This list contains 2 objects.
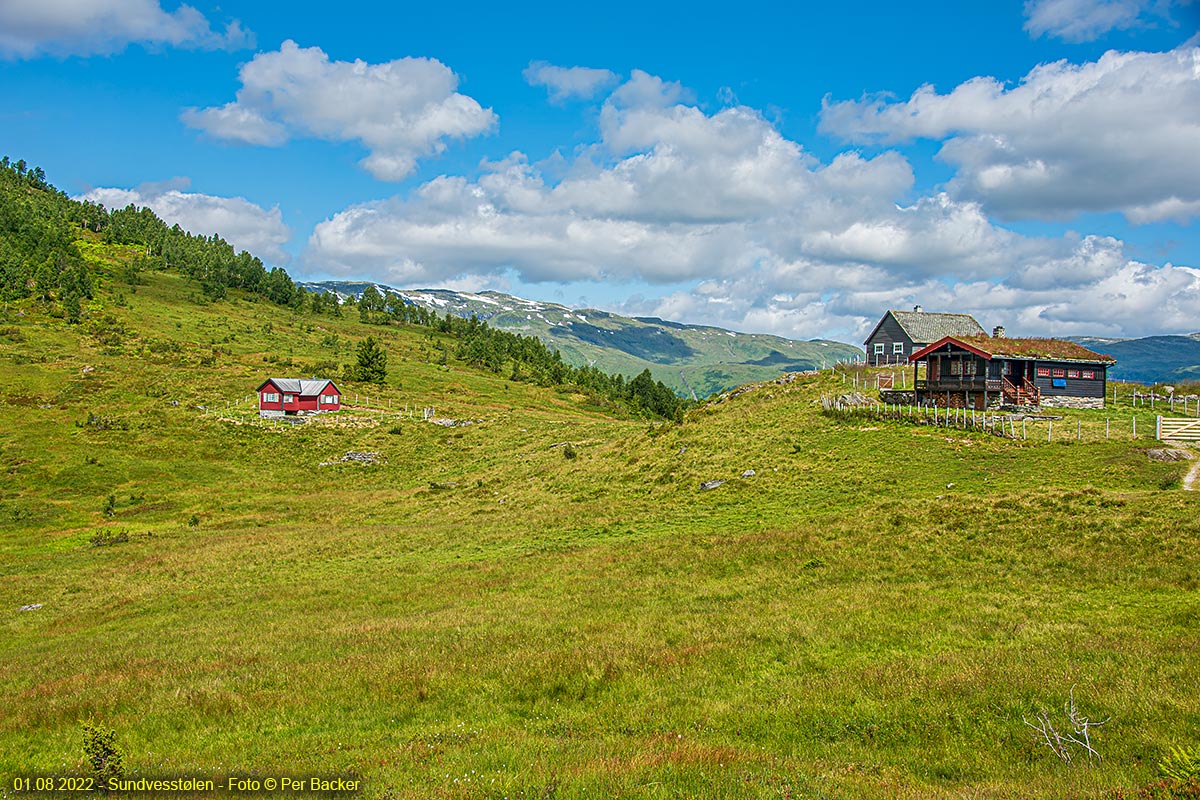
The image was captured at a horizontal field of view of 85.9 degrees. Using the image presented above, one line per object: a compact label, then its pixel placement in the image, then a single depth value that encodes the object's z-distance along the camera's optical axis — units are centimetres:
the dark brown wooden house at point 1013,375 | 5431
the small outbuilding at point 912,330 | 8250
